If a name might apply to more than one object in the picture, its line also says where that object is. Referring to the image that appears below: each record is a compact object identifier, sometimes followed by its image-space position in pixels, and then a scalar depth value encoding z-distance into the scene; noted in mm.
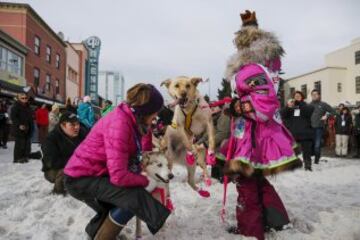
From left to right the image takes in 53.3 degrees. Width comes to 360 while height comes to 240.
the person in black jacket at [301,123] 8312
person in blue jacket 9711
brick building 26672
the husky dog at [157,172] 3174
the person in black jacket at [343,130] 12203
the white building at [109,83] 76662
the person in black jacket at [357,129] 12555
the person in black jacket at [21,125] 8758
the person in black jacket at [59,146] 5031
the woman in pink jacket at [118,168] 2672
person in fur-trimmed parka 3176
